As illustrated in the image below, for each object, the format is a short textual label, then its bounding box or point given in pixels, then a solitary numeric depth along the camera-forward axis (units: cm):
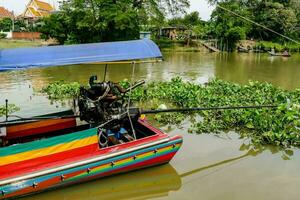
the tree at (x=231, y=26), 3975
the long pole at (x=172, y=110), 687
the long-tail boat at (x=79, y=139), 551
